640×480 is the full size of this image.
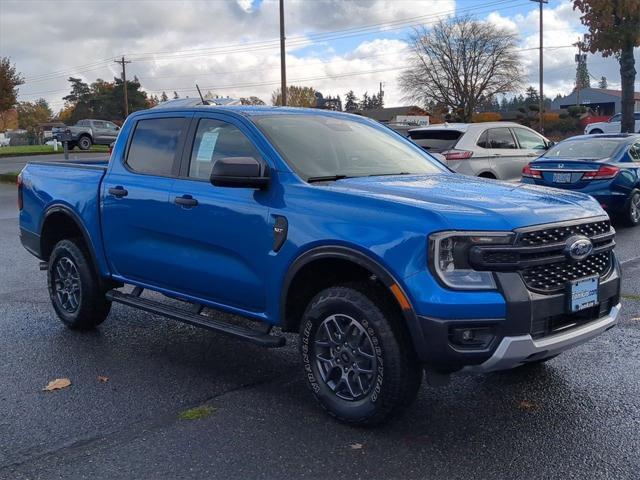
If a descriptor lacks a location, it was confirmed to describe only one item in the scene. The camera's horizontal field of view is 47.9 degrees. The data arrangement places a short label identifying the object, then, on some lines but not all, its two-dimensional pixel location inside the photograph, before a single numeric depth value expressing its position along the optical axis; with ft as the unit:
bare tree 216.33
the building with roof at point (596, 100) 320.70
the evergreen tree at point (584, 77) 426.92
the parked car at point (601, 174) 36.35
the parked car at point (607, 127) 110.63
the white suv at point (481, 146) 39.70
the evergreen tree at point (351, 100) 377.95
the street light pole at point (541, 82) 155.37
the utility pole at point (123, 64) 241.22
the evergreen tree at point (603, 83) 555.49
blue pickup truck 12.00
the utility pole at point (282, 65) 92.24
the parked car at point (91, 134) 130.82
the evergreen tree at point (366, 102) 422.82
